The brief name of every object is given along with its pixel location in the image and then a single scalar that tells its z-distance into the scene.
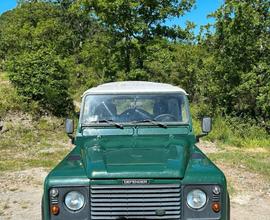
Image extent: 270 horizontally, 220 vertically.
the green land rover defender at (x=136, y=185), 4.06
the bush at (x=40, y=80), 17.33
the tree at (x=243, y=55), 17.88
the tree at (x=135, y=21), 21.06
